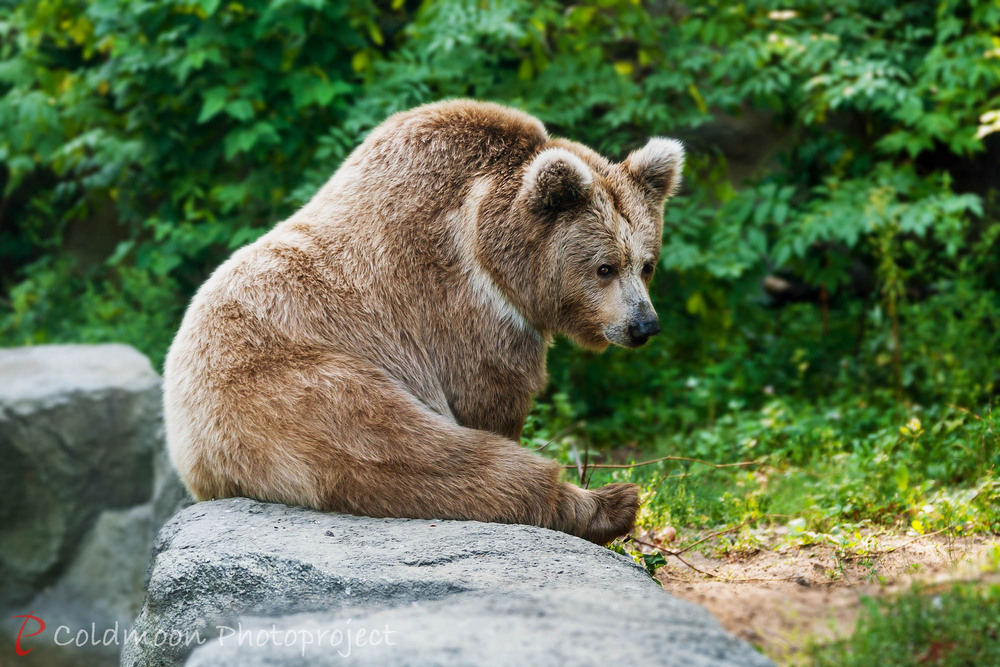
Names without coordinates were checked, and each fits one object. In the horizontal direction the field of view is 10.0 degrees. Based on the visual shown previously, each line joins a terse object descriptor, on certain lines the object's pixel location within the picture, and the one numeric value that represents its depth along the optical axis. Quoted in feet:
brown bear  41.69
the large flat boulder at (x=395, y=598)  39.37
